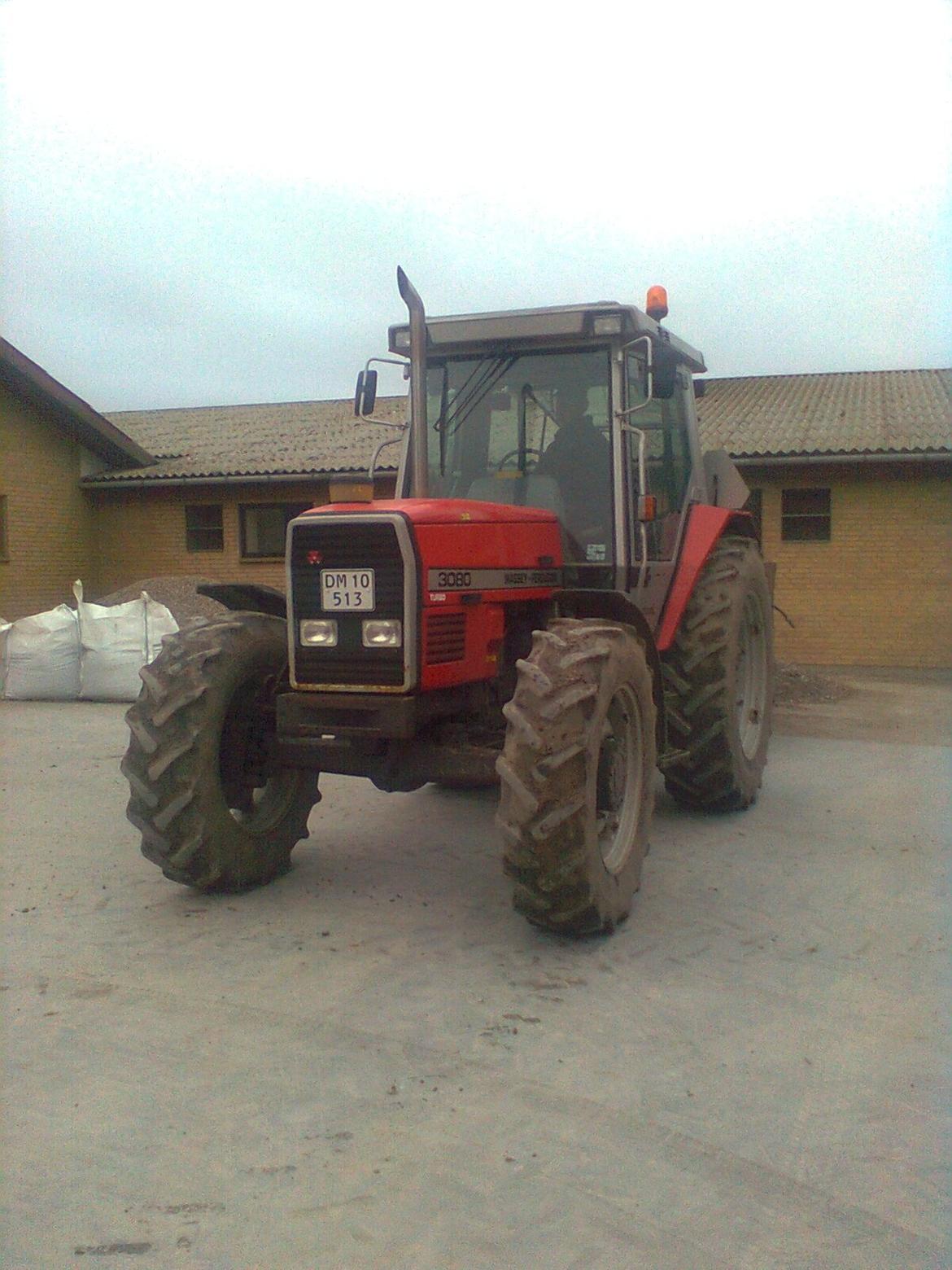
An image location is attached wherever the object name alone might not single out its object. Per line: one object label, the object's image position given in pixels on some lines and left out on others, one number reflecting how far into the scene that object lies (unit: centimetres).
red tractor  421
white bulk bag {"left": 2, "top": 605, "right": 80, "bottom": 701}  1107
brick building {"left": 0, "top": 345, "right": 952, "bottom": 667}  1434
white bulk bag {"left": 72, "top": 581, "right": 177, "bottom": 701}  1102
